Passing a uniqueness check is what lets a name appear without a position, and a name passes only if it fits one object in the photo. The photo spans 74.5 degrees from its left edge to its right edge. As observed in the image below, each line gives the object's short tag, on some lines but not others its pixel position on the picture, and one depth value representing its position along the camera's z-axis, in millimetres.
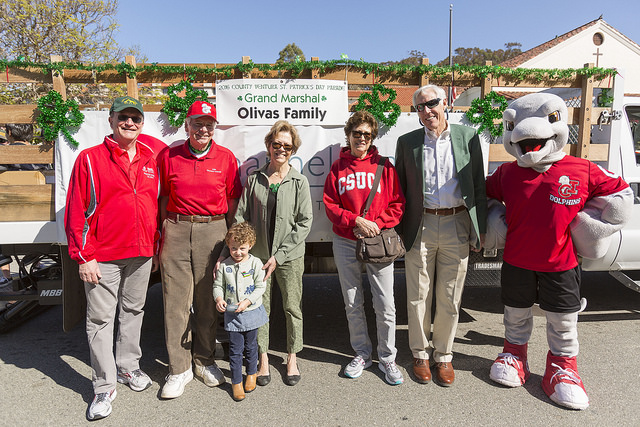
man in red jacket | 2809
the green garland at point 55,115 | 3334
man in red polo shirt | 3014
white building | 27234
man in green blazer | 3066
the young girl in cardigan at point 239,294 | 2933
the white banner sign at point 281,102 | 3541
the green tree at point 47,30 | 11852
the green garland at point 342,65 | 3434
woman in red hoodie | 3086
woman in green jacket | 3066
